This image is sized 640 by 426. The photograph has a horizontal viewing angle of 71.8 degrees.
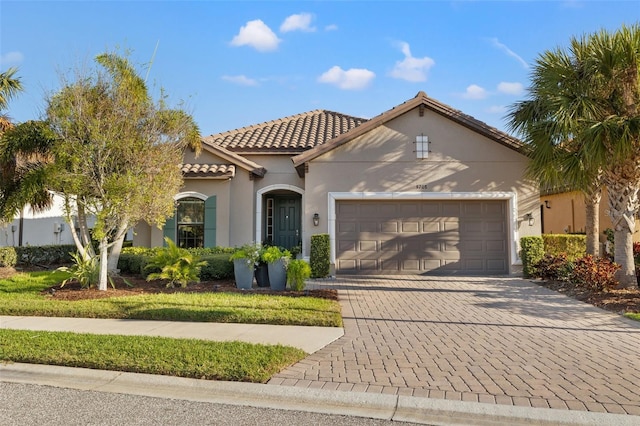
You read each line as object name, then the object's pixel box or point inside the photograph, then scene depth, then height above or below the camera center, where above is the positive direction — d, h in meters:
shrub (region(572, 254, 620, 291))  10.06 -0.85
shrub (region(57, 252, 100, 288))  10.64 -0.76
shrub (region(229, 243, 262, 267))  11.22 -0.41
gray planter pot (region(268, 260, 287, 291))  11.08 -0.91
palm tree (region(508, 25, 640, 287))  10.00 +2.80
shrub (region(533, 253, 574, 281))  11.88 -0.85
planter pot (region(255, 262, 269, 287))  11.62 -0.93
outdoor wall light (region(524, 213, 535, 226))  13.76 +0.60
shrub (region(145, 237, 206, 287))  11.07 -0.67
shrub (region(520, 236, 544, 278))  13.06 -0.47
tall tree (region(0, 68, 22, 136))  15.19 +5.35
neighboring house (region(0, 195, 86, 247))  19.69 +0.50
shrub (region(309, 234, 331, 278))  13.32 -0.53
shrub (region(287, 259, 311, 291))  10.36 -0.81
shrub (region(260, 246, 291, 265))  11.03 -0.41
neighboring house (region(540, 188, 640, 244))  18.82 +1.12
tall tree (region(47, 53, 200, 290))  9.88 +2.06
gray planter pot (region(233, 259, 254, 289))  11.24 -0.89
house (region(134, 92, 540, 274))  13.88 +1.36
